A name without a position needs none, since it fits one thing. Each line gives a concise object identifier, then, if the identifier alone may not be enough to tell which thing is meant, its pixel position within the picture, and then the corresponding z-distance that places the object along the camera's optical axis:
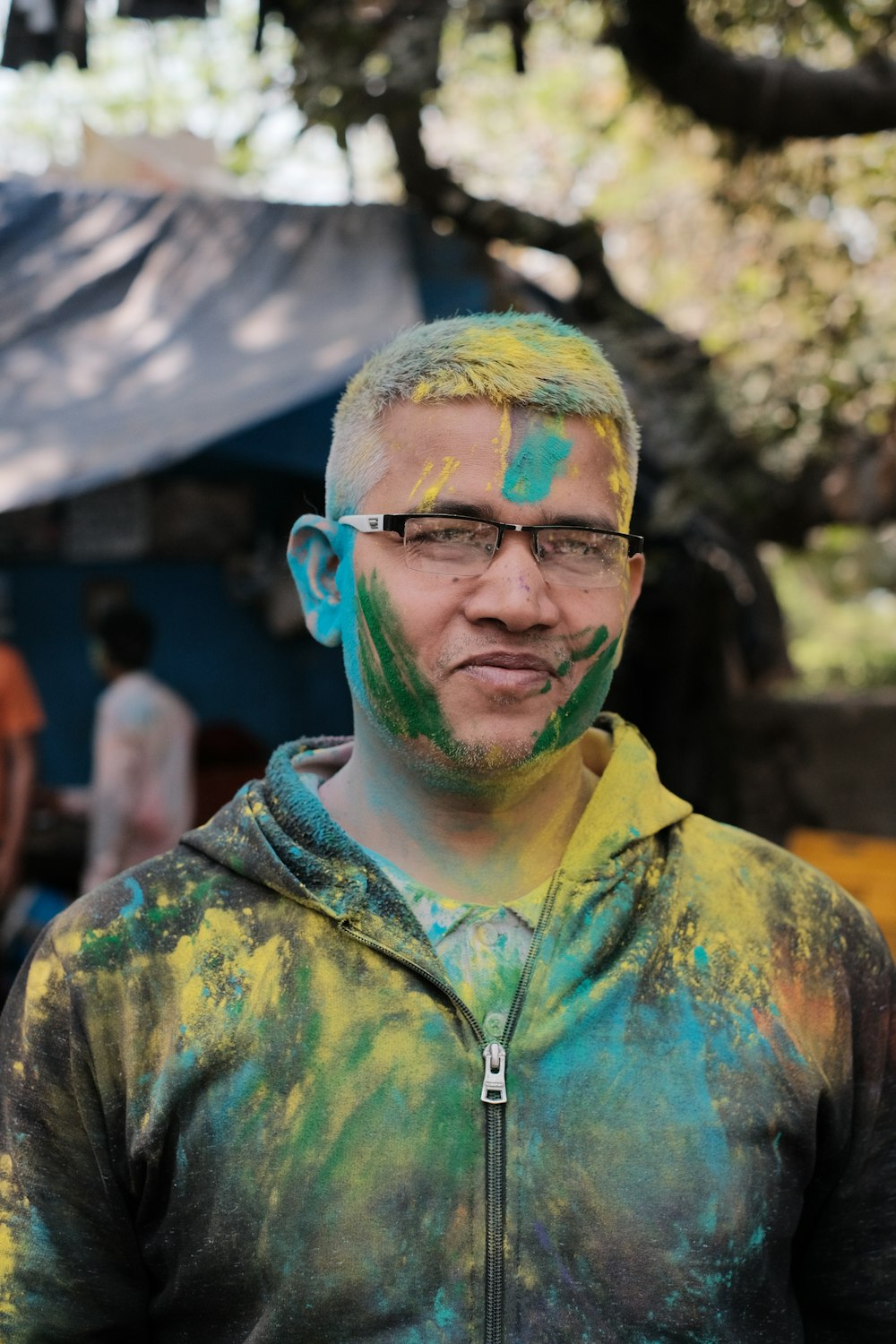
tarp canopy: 4.37
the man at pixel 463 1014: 1.30
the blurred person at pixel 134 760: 4.23
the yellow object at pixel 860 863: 4.18
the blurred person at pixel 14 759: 4.23
